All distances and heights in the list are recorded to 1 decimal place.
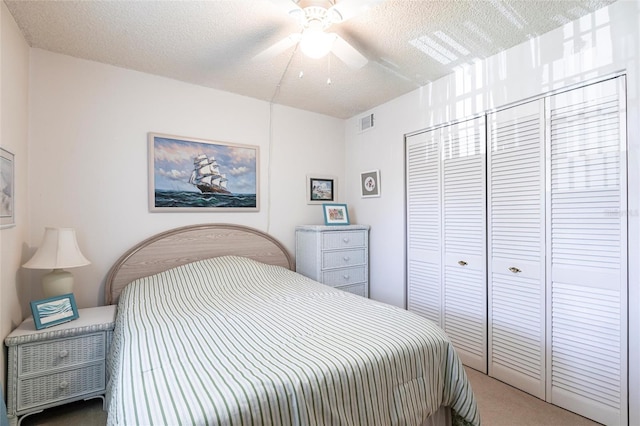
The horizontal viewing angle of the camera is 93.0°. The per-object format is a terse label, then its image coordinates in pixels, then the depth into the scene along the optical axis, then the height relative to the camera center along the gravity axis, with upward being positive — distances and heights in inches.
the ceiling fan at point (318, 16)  57.6 +39.1
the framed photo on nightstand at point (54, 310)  70.8 -23.7
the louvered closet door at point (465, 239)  94.1 -8.4
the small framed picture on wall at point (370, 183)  129.0 +12.9
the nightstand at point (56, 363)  66.9 -35.3
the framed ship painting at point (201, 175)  100.1 +13.6
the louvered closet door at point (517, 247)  81.1 -9.5
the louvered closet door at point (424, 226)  106.8 -4.6
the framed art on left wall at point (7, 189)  63.9 +5.3
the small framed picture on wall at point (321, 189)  135.0 +11.1
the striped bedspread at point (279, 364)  39.1 -23.2
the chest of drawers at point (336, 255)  117.0 -17.0
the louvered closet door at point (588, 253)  68.1 -9.5
